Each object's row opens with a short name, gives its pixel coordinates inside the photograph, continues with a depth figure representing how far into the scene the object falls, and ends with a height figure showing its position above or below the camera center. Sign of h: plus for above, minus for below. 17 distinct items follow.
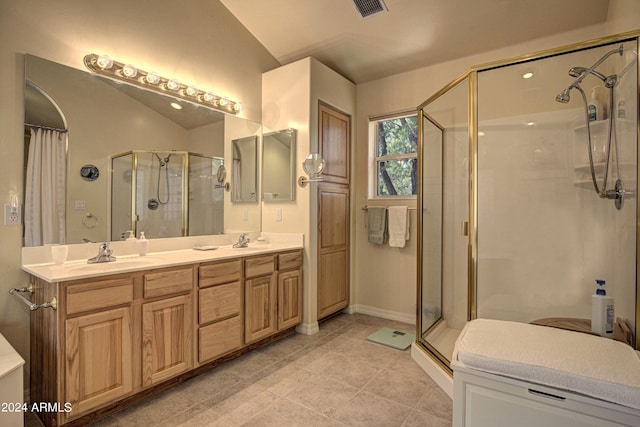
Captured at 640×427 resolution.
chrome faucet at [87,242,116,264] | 1.98 -0.26
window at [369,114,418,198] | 3.43 +0.64
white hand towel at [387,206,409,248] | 3.30 -0.12
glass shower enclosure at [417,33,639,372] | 1.95 +0.17
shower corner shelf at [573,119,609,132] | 2.02 +0.59
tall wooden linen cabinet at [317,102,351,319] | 3.20 +0.03
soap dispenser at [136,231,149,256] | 2.24 -0.22
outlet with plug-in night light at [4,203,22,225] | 1.79 -0.01
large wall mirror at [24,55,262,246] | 1.92 +0.41
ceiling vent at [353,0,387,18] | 2.65 +1.76
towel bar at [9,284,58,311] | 1.57 -0.45
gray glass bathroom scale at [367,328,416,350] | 2.79 -1.14
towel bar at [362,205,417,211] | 3.34 +0.07
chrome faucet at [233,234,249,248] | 2.87 -0.26
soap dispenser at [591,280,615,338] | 1.71 -0.55
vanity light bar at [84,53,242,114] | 2.11 +1.01
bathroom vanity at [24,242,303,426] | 1.57 -0.65
